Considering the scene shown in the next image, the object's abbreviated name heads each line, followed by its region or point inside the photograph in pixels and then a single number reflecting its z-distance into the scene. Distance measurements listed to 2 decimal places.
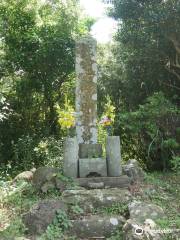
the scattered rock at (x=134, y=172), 4.43
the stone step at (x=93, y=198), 3.60
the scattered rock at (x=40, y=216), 3.24
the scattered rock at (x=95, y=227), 3.26
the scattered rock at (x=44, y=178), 4.05
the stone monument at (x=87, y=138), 4.22
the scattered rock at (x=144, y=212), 3.20
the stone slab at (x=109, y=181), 4.11
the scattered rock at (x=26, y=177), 4.64
